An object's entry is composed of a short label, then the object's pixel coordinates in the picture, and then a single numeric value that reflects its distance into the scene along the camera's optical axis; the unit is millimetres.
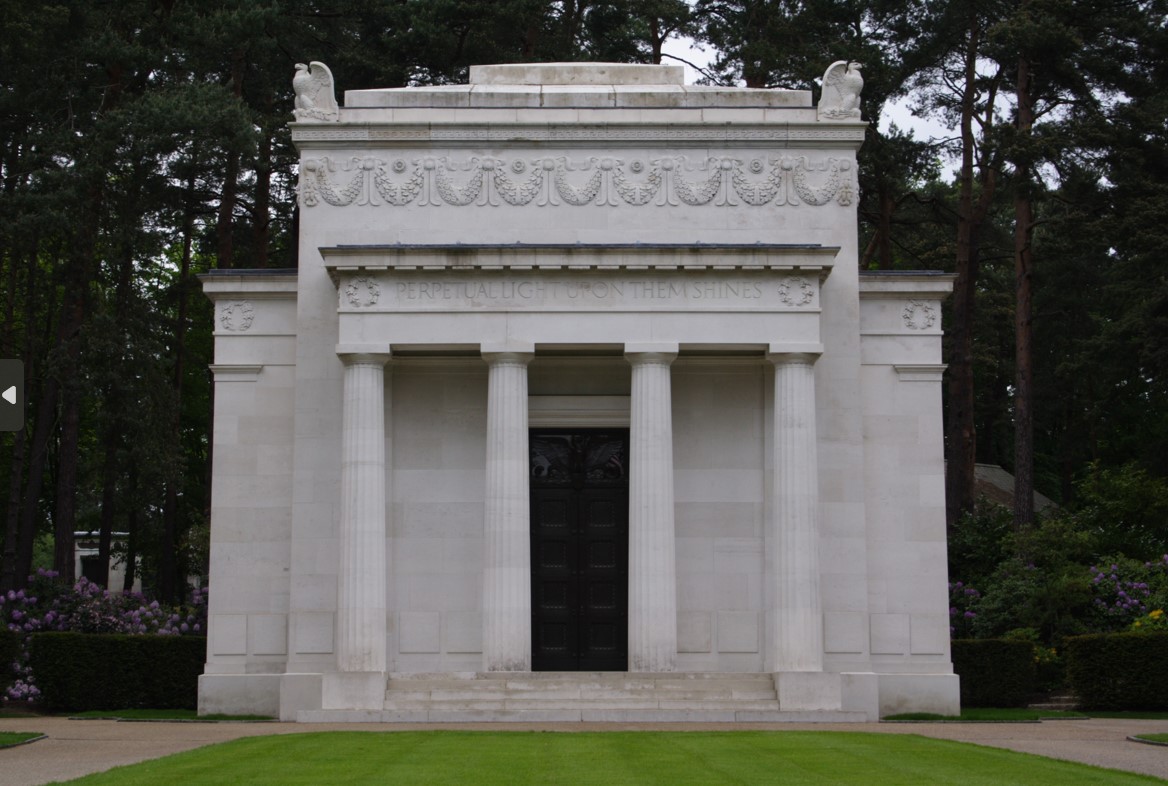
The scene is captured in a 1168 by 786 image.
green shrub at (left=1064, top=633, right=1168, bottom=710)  32438
